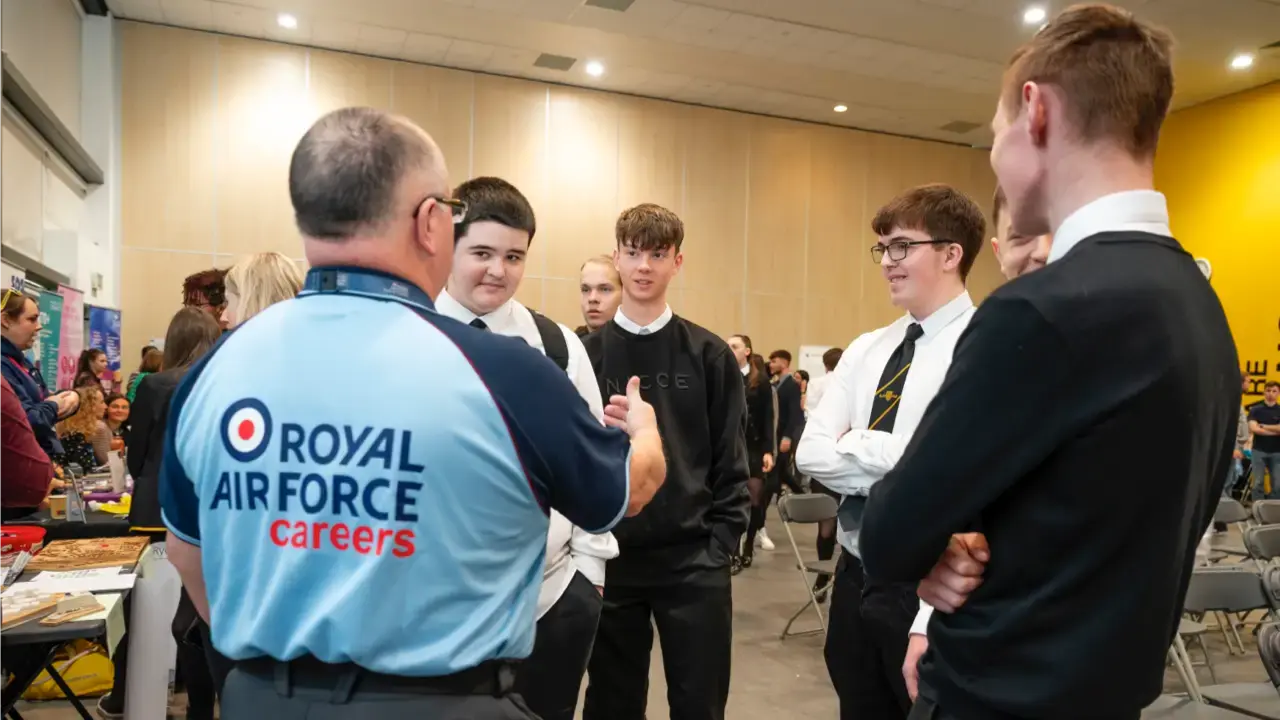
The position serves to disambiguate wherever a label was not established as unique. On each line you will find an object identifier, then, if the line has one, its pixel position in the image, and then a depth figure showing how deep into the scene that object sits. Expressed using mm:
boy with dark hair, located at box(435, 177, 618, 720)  2064
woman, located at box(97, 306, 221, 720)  3055
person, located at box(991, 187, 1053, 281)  1770
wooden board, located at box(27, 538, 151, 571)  2791
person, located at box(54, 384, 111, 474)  5348
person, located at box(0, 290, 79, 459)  3953
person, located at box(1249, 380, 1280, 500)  10148
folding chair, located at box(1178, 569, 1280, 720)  3238
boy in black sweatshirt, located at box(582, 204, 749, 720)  2445
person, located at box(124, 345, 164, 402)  6746
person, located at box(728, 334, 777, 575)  7062
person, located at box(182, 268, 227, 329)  3691
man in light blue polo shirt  1080
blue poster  8133
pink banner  6777
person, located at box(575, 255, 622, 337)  3252
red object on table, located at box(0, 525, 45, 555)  2842
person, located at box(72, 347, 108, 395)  6293
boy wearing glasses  1985
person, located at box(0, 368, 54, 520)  2617
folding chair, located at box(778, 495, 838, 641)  5180
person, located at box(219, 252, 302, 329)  2602
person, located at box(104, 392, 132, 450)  6191
